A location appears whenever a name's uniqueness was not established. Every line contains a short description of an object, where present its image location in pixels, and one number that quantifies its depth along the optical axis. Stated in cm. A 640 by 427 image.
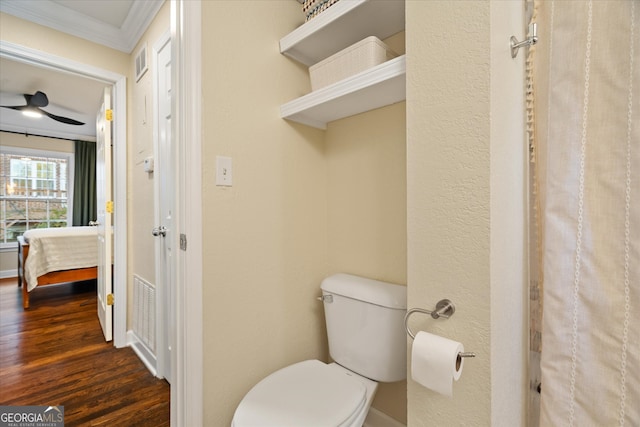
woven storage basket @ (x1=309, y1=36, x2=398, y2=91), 105
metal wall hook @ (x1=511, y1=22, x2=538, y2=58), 81
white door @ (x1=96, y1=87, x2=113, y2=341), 223
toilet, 93
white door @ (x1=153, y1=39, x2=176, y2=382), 173
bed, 301
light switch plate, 113
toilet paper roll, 72
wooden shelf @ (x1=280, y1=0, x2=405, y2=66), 110
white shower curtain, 70
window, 441
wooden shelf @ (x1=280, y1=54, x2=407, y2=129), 99
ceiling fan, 303
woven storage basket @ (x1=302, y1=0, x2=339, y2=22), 117
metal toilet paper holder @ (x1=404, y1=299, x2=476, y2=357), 78
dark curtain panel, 491
